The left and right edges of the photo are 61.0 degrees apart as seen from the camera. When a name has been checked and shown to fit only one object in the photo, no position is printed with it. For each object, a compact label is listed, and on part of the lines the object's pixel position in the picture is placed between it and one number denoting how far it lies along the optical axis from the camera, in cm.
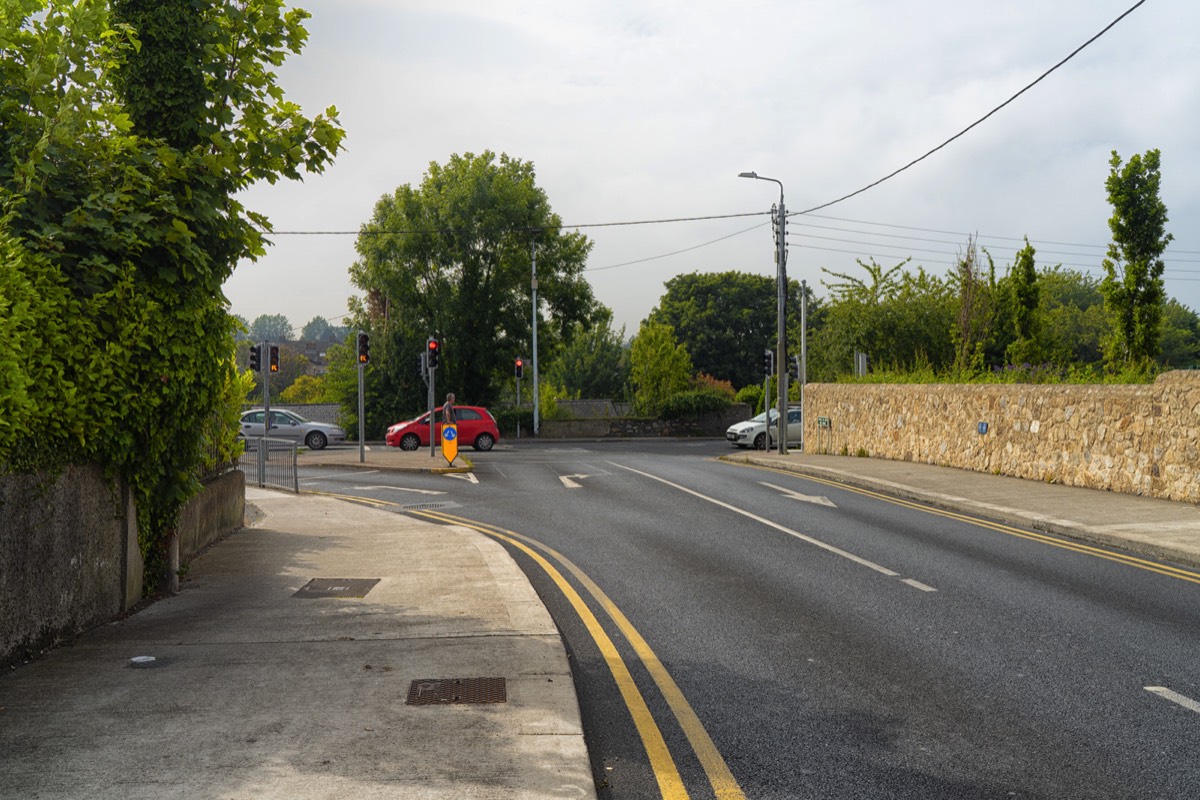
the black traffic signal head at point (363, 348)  2938
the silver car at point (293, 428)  3825
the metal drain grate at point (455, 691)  576
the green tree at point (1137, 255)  2108
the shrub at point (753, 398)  5535
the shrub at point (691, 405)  5344
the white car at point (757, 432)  3897
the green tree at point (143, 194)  742
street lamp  3012
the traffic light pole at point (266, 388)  3291
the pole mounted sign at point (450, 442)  2741
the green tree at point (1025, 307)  2972
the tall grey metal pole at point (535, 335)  4928
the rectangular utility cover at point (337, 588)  909
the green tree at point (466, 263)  4972
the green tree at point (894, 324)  4003
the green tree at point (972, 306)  3712
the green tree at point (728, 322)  8325
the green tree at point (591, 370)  8188
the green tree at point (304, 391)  7693
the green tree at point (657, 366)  6234
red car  3762
